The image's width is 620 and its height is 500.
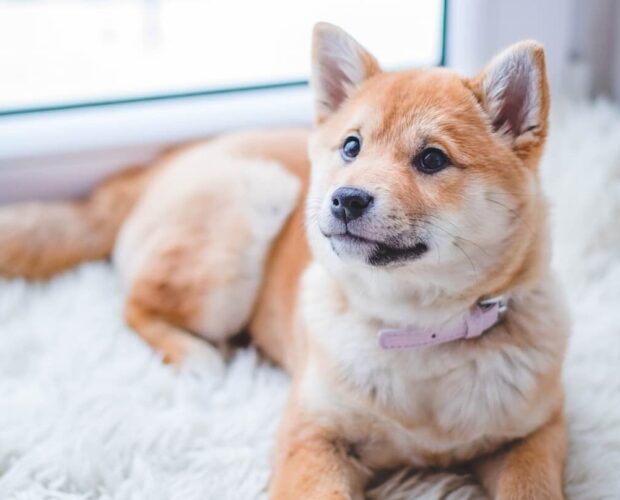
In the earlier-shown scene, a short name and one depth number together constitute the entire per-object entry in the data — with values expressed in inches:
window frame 70.0
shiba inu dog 40.9
